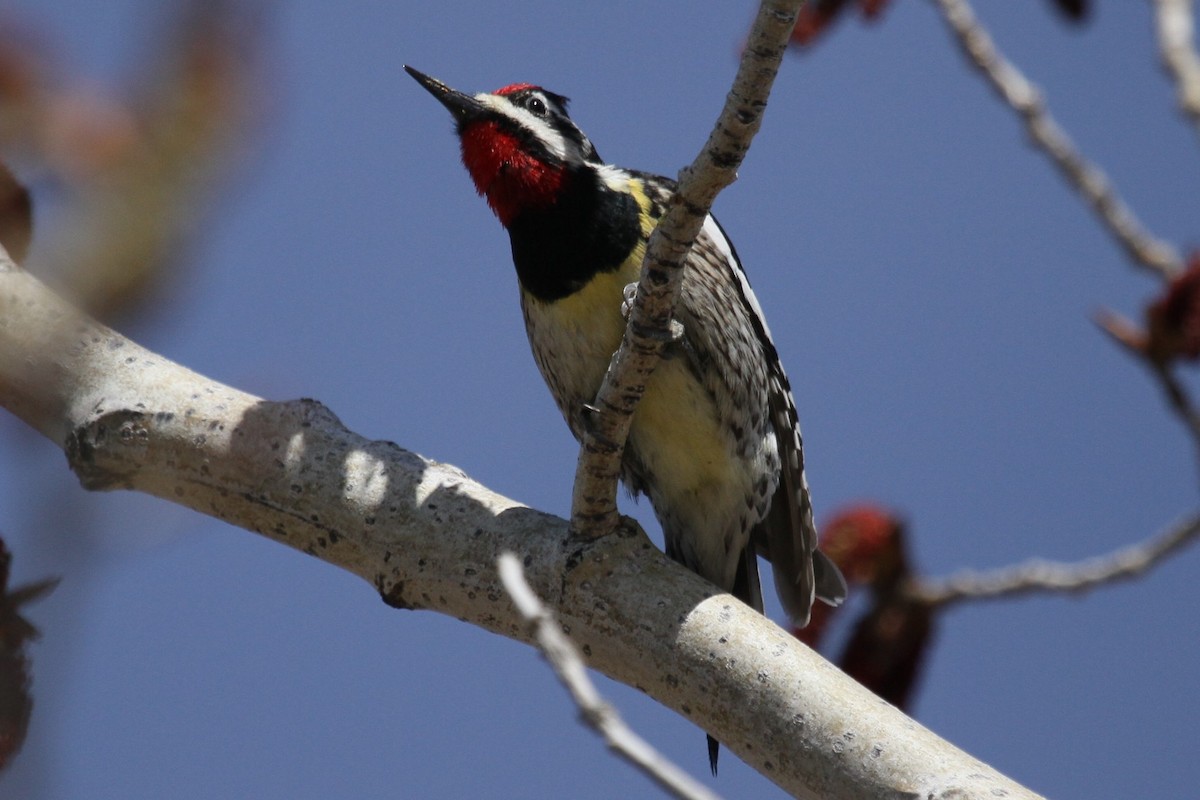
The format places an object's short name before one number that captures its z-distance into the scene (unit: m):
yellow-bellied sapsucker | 7.82
